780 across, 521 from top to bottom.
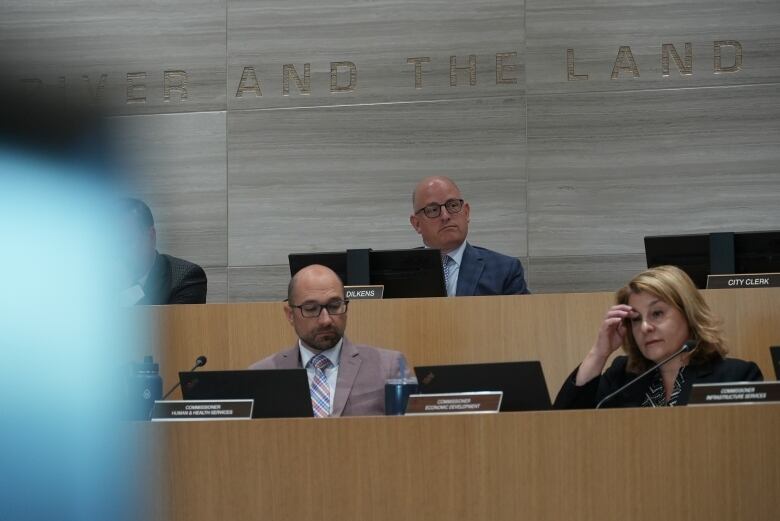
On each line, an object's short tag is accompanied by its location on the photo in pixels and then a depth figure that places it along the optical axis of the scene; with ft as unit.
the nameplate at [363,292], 26.39
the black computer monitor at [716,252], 25.67
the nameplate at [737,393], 15.11
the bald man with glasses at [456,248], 29.48
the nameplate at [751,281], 24.95
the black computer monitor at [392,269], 26.67
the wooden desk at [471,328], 24.55
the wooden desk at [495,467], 13.87
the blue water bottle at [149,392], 16.60
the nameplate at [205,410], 16.53
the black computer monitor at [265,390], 17.51
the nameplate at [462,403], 15.91
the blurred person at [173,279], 27.58
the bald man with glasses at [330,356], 22.60
